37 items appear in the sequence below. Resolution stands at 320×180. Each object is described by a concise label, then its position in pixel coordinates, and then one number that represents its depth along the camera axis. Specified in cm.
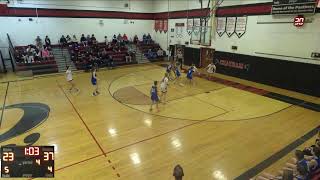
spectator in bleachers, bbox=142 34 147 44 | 2250
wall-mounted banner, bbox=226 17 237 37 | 1468
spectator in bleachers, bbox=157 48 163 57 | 2152
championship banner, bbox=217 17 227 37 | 1532
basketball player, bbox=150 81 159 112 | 875
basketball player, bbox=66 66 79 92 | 1145
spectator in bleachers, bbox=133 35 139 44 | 2206
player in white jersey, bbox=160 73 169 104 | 935
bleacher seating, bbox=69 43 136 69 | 1754
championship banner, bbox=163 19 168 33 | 2150
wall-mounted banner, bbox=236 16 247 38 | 1395
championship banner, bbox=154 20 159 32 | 2284
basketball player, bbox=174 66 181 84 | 1294
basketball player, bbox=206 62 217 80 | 1394
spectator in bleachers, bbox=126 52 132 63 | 1959
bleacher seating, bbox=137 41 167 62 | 2112
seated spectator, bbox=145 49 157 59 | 2104
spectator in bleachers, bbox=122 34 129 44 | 2130
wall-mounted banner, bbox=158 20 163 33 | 2221
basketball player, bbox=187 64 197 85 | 1248
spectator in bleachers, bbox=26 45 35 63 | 1590
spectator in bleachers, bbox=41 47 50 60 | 1680
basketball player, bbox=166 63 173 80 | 1320
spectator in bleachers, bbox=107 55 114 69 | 1822
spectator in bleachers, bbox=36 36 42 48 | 1731
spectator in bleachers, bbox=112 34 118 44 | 2066
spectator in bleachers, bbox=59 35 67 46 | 1827
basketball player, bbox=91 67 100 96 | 1099
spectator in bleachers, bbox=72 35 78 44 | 1903
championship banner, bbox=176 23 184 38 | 1962
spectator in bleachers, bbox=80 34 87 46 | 1920
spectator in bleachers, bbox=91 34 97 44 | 1955
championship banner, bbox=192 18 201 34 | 1775
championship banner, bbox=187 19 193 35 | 1852
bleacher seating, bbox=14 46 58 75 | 1556
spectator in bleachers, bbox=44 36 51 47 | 1756
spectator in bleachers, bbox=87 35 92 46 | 1934
